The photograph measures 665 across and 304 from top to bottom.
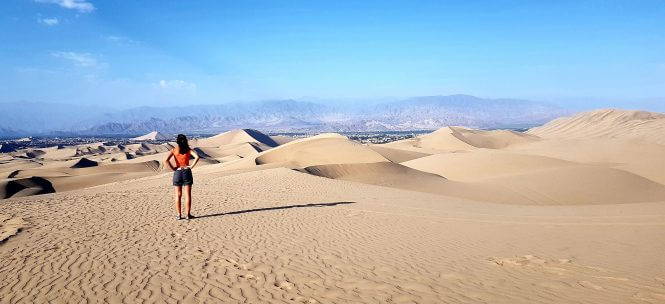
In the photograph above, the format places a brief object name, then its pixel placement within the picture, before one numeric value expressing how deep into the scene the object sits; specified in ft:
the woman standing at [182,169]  31.35
